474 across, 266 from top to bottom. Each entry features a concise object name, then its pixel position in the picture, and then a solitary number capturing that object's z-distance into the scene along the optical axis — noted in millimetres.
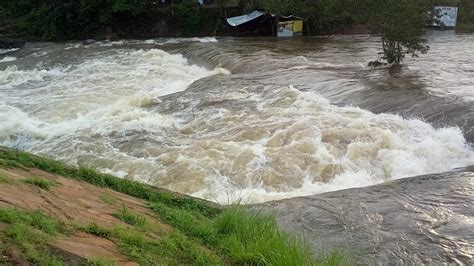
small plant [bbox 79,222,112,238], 3895
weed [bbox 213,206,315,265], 4012
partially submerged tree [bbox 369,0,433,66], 15938
